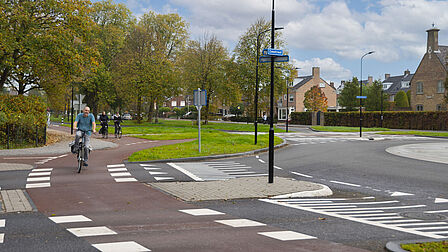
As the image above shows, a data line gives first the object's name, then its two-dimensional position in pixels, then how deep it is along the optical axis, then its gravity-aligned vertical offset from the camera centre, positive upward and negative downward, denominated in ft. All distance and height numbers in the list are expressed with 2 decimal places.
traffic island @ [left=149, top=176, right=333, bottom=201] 27.35 -5.53
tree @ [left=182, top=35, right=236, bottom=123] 153.58 +17.74
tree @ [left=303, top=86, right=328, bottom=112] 219.57 +7.89
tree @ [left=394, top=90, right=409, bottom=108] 231.30 +8.79
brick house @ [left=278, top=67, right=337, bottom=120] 259.80 +15.66
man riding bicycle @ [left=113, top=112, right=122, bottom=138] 84.83 -1.81
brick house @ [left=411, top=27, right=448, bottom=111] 179.11 +17.60
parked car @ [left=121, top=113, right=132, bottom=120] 283.92 -3.05
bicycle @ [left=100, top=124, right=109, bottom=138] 86.39 -3.79
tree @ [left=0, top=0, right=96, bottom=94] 65.77 +12.49
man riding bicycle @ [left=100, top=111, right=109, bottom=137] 83.54 -1.58
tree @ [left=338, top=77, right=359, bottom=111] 225.76 +11.77
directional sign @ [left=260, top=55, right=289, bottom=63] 30.92 +4.32
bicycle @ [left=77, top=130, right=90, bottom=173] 37.63 -3.56
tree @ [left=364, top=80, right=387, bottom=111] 211.20 +9.03
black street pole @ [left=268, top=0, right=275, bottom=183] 30.35 -1.87
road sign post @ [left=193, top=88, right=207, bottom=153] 53.52 +2.05
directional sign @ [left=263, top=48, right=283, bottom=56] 30.48 +4.74
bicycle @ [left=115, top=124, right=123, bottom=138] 87.56 -3.81
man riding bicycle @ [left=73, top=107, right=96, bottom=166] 39.27 -1.15
